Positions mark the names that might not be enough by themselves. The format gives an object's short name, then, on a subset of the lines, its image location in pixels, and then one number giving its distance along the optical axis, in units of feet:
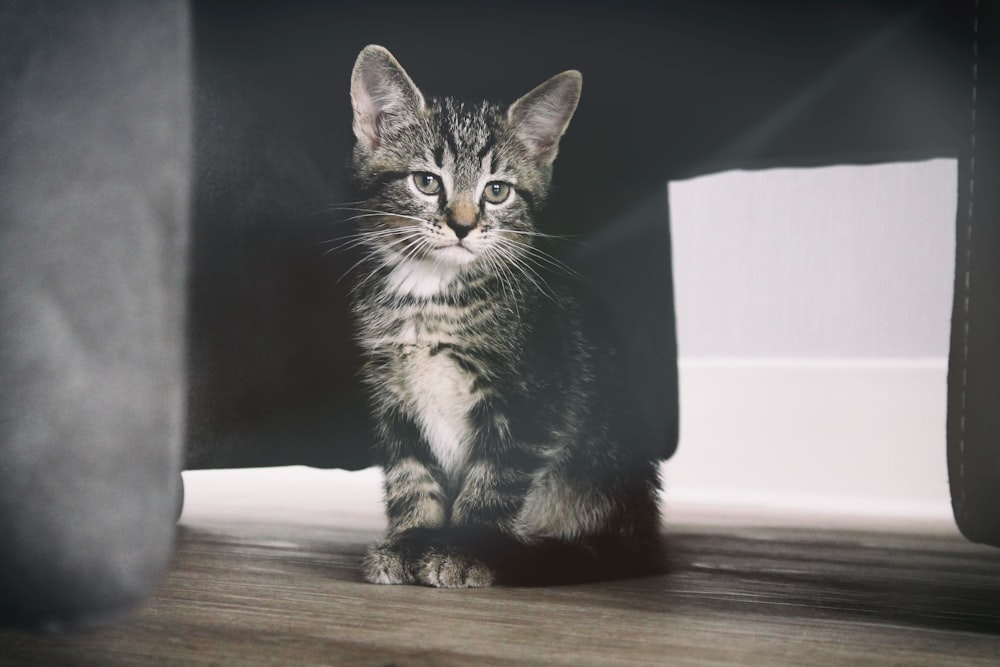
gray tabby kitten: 3.10
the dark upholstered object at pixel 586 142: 3.41
